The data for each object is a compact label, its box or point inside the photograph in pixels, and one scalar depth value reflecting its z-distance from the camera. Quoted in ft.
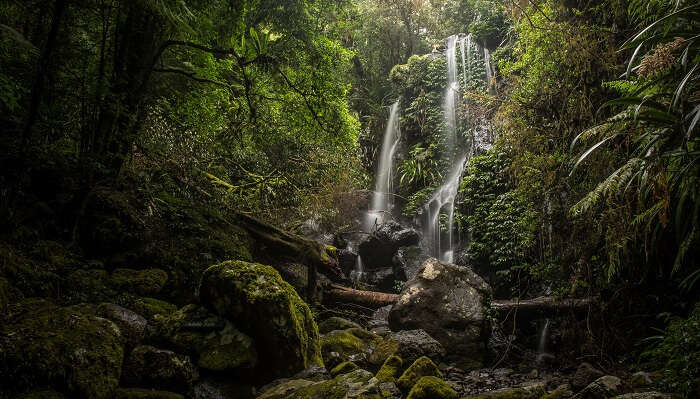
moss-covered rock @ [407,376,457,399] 12.46
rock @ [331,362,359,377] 14.87
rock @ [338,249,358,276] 37.29
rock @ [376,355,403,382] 14.90
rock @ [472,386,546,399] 12.25
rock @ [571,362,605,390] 14.83
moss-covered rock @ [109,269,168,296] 14.98
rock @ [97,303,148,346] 11.95
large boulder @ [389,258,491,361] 21.01
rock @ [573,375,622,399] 11.68
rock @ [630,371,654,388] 12.06
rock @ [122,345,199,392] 10.61
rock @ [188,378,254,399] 11.48
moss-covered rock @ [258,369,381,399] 11.06
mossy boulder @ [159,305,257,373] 12.28
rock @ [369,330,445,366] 17.17
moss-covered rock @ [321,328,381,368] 16.87
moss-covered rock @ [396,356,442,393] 13.79
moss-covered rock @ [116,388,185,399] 9.64
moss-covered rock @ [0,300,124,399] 8.25
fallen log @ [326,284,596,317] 20.22
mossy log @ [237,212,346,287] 24.61
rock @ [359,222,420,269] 39.19
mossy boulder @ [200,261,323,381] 13.29
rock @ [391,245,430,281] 36.35
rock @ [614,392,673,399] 9.25
